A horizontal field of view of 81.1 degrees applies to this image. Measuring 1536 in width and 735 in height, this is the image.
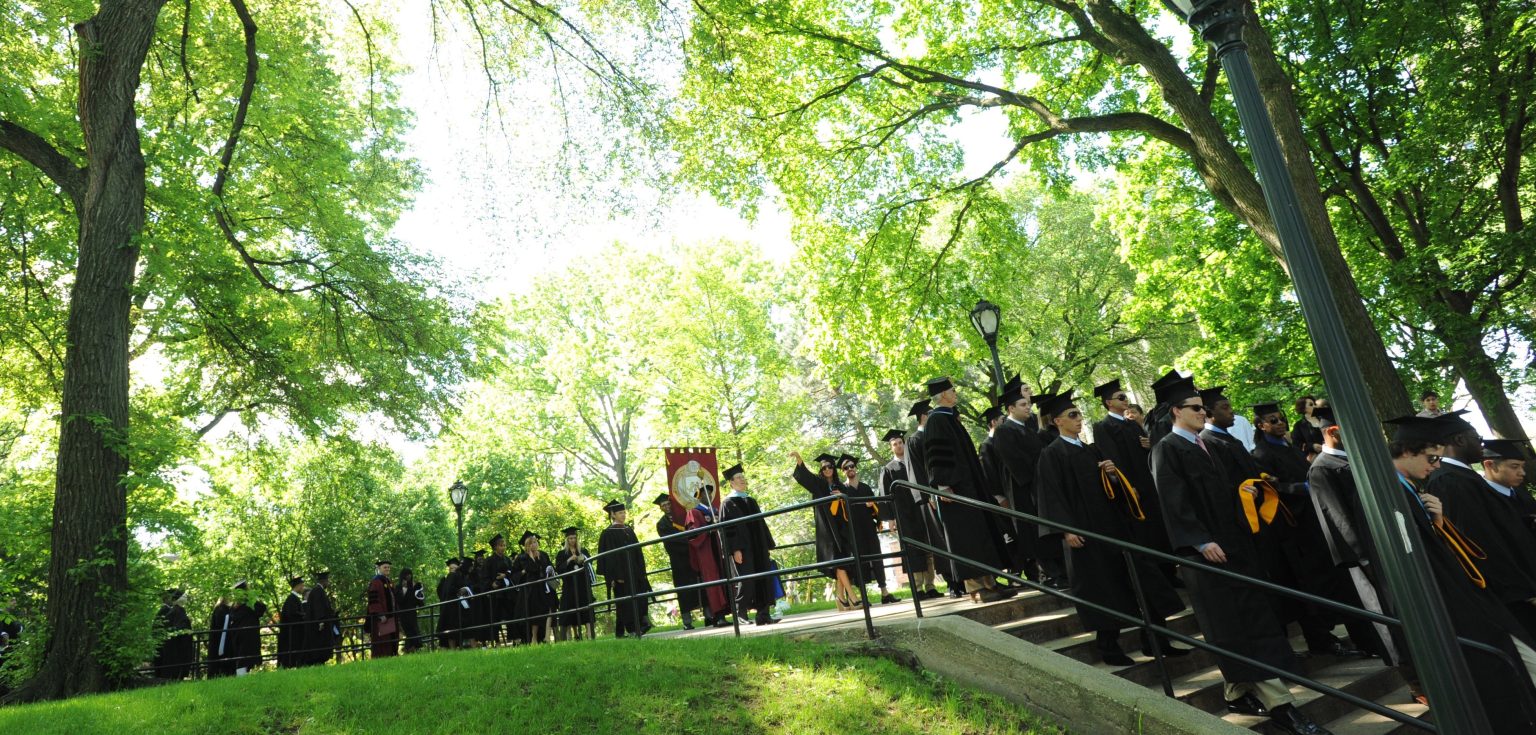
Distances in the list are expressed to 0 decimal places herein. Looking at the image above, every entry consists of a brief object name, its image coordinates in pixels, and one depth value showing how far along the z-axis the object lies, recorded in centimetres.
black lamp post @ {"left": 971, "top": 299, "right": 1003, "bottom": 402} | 1366
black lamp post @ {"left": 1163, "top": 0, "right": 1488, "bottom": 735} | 321
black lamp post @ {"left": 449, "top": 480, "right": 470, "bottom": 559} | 1856
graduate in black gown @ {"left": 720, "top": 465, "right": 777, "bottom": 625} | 1080
